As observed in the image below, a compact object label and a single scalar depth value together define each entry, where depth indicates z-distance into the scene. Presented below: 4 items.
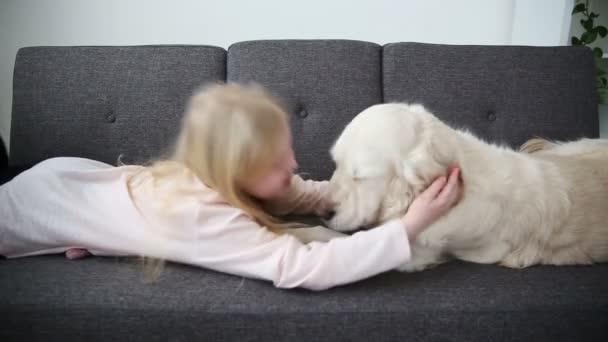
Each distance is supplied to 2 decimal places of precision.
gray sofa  1.96
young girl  1.10
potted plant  2.67
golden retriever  1.23
